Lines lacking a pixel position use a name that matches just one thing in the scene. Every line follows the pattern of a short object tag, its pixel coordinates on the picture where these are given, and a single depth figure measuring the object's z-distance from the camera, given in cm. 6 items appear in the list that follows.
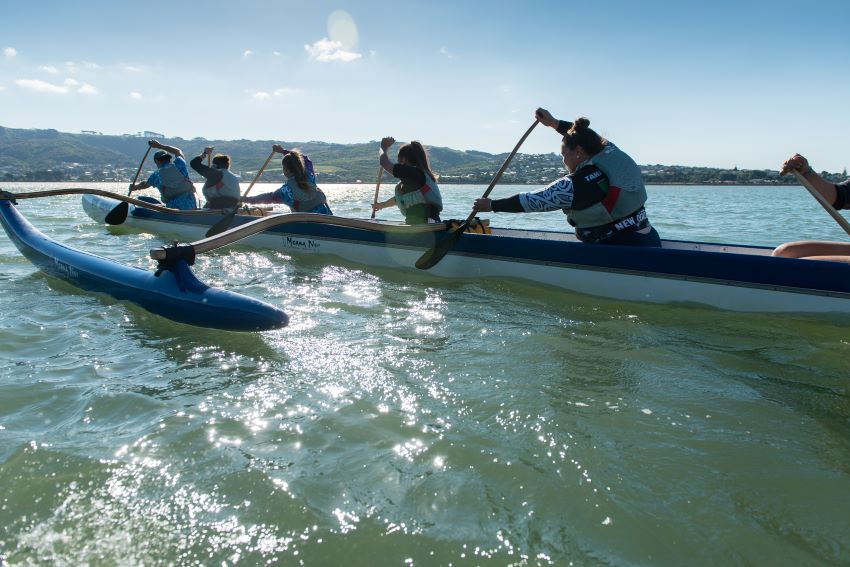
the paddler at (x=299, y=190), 940
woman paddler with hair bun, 560
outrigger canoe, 509
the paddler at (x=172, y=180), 1207
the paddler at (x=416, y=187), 755
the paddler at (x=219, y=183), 1140
